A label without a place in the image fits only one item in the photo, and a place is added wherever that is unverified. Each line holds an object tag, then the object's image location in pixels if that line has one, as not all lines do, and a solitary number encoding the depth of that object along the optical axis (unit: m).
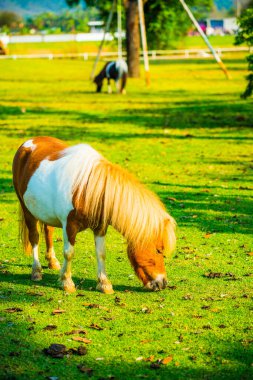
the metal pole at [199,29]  62.09
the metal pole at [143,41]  59.99
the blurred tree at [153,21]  72.50
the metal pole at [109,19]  68.77
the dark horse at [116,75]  57.74
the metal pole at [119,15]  74.66
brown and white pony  12.80
